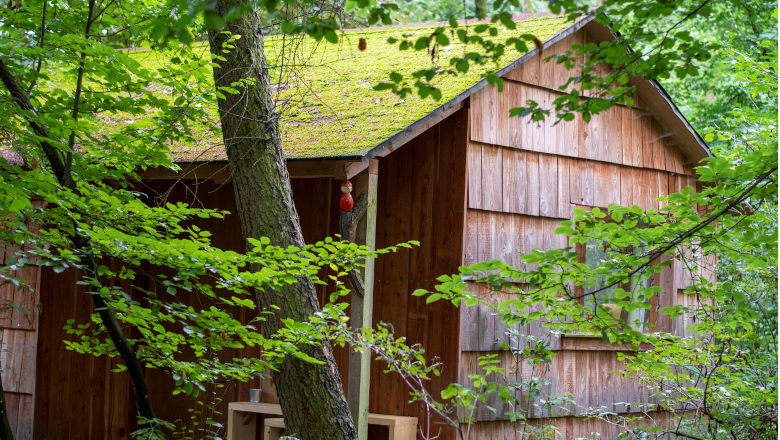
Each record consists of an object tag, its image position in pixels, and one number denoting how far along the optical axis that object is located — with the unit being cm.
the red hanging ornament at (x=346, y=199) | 1033
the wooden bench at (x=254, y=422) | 1161
